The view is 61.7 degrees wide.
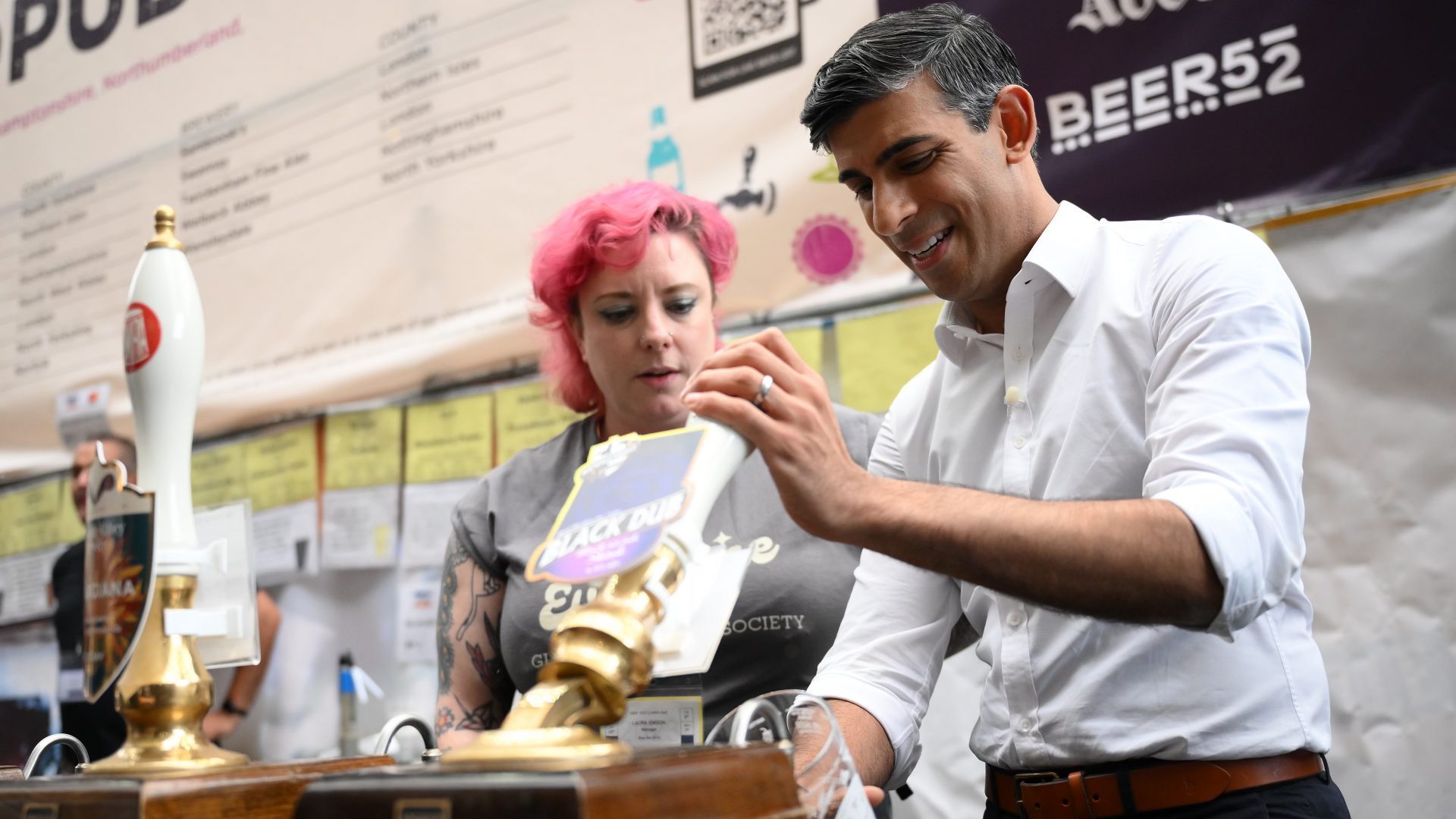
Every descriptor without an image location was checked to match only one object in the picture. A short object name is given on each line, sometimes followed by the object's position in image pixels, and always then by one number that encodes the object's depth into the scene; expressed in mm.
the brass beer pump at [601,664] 663
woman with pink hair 1490
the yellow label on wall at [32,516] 3160
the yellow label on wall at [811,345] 1977
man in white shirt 824
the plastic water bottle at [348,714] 2512
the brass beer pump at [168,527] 880
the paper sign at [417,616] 2439
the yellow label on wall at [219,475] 2857
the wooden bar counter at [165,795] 754
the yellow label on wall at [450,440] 2414
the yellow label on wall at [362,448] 2561
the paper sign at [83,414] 3062
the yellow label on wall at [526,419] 2318
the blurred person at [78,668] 2658
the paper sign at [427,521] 2451
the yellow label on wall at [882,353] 1871
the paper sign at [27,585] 3143
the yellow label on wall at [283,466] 2717
